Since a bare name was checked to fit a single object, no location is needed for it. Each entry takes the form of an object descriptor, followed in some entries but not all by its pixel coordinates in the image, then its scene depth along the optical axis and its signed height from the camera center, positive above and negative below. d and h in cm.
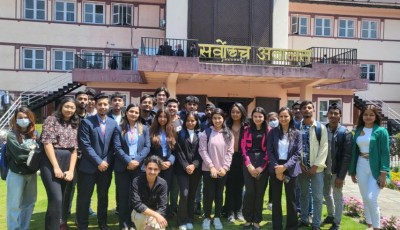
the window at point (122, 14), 2445 +609
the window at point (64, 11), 2378 +602
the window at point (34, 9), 2353 +607
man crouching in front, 528 -122
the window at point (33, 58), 2377 +306
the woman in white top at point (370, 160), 573 -71
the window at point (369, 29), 2675 +588
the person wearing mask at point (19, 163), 539 -79
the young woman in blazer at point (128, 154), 591 -70
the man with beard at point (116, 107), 634 +3
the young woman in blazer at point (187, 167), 631 -95
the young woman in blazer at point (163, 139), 618 -48
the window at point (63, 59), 2408 +307
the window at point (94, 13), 2422 +605
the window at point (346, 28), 2659 +591
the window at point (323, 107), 2478 +35
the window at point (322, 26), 2633 +591
